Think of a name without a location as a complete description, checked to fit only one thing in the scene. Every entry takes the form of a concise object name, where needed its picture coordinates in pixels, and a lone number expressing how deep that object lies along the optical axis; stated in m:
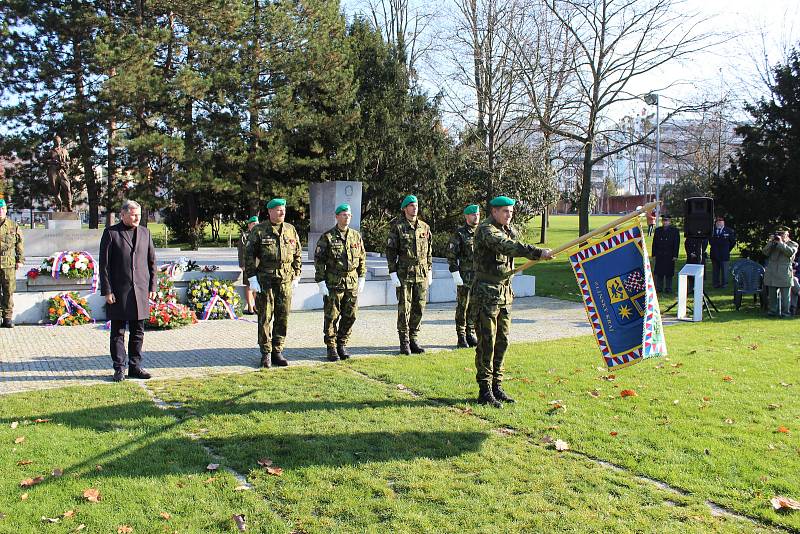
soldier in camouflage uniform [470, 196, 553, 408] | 6.48
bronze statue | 25.75
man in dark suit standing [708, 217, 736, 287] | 17.97
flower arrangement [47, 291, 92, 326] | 11.79
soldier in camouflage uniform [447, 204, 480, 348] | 9.82
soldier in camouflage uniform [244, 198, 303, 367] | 8.62
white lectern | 13.12
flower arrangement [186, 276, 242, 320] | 12.89
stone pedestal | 25.97
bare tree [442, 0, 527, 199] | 27.27
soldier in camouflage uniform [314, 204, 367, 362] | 8.84
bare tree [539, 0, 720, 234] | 25.56
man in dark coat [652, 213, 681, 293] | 16.94
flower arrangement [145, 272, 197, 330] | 11.42
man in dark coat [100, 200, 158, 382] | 7.77
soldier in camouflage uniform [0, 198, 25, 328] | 11.29
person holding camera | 13.49
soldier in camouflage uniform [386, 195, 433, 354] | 9.61
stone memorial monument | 22.08
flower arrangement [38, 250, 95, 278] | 12.73
